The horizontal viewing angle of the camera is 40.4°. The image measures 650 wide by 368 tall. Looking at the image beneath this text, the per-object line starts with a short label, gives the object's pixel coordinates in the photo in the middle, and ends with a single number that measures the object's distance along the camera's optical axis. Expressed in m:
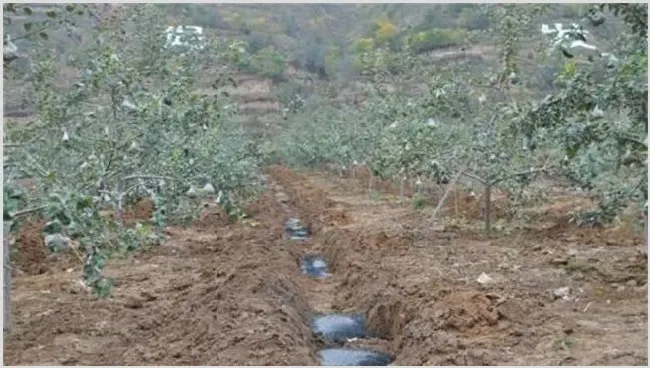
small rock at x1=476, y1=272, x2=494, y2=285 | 9.39
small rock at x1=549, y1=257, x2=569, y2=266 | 10.30
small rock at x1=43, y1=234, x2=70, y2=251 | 4.62
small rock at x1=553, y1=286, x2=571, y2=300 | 8.48
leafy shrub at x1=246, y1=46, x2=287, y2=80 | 52.50
